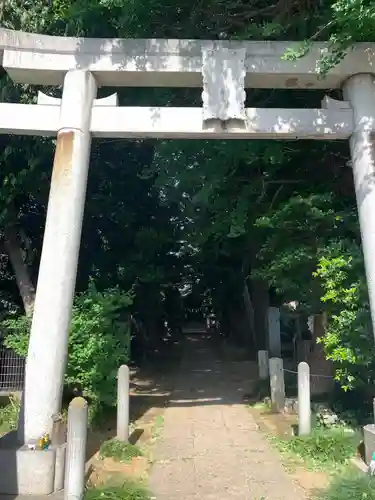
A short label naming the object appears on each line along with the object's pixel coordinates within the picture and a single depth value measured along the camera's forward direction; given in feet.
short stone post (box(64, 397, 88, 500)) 15.23
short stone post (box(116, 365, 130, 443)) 23.88
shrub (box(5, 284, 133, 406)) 26.48
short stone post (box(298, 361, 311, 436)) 23.88
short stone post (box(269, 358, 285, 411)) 31.45
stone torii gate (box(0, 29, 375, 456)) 22.15
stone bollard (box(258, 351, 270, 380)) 38.96
